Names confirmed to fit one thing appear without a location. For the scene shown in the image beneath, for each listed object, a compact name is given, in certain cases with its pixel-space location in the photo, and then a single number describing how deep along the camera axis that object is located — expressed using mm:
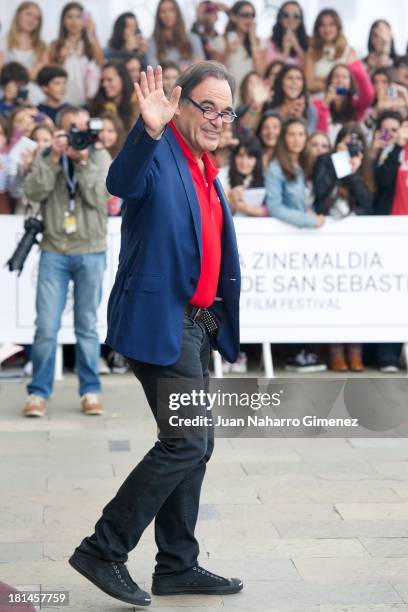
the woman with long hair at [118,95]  11047
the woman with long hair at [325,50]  11820
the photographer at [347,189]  10531
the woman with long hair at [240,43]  11789
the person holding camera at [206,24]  11727
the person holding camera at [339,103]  11562
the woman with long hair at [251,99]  11094
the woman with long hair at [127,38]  11539
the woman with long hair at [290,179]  10375
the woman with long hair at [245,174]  10500
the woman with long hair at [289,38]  11797
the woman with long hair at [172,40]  11594
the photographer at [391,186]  10797
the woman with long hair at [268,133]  10734
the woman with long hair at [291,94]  11320
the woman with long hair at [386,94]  11539
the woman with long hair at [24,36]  11492
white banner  10422
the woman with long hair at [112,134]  10469
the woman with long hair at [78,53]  11406
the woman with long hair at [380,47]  11891
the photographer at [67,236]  8539
